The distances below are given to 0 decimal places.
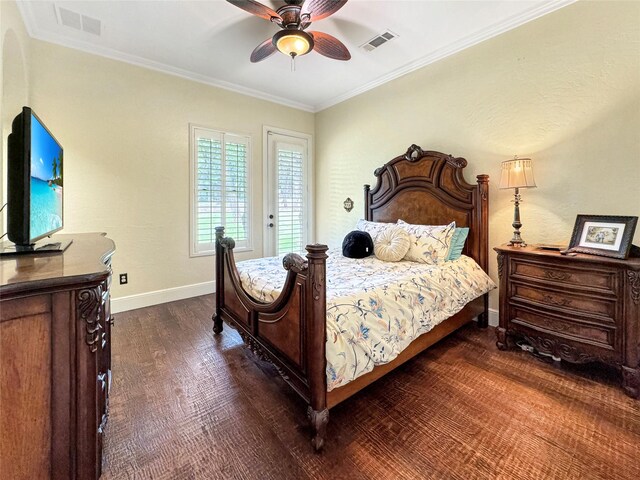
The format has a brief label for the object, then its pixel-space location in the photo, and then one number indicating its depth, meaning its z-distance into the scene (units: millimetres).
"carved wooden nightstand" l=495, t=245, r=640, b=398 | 1807
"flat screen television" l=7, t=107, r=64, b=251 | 1155
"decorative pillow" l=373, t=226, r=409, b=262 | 2809
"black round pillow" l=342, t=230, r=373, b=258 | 2982
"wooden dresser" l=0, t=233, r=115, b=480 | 858
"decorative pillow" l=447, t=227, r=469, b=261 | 2758
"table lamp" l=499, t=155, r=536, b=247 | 2418
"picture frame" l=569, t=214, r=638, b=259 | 1887
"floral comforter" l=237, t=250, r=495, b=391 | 1511
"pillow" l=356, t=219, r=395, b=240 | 3185
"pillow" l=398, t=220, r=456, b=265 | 2686
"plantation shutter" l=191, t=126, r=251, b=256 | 3807
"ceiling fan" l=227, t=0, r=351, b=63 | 2008
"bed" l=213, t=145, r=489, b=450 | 1443
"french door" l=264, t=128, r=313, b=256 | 4508
